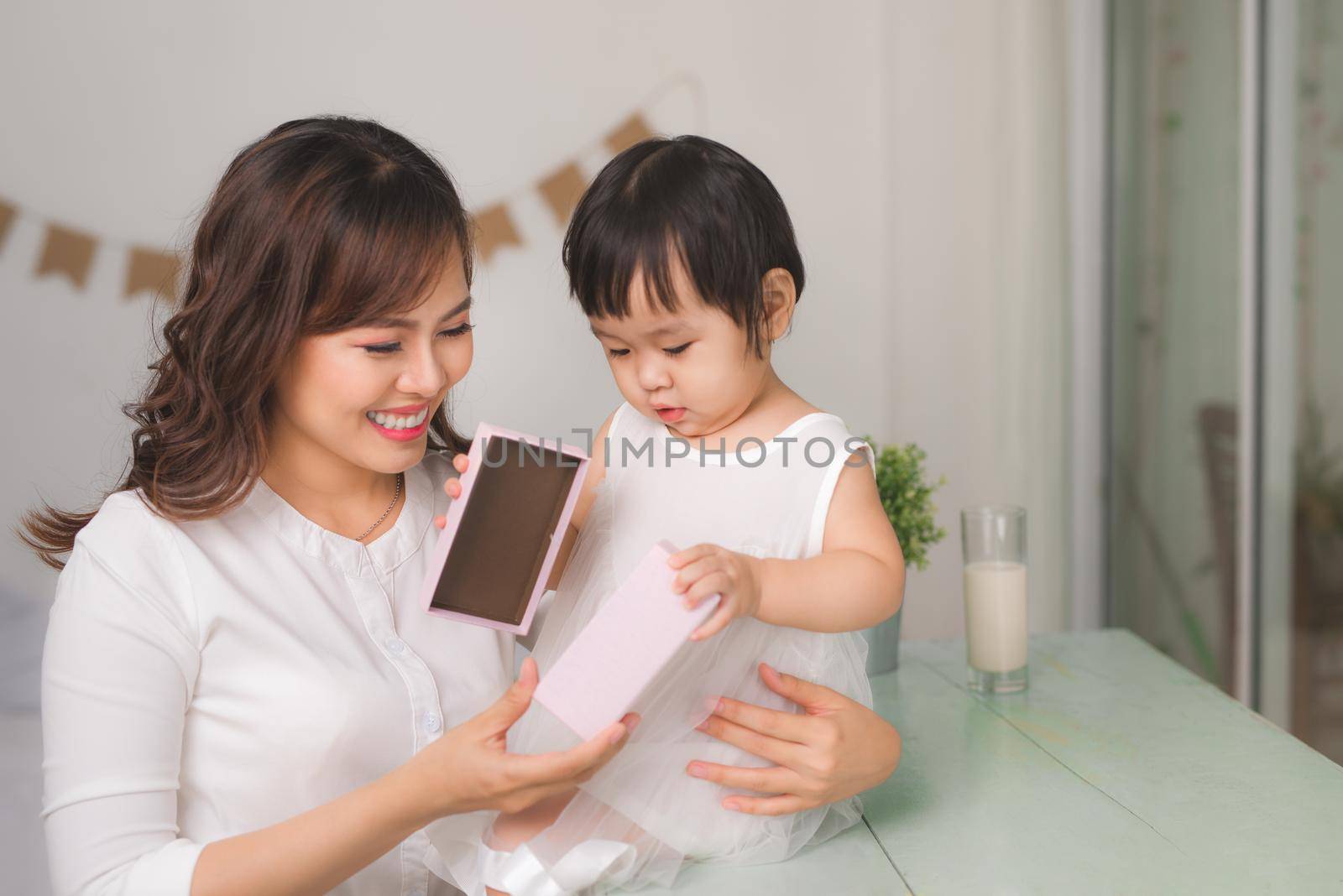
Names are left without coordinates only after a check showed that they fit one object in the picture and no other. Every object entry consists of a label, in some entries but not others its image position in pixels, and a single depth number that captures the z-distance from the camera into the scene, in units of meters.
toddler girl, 1.11
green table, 1.11
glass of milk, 1.63
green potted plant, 1.74
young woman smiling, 1.00
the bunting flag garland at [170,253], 2.37
